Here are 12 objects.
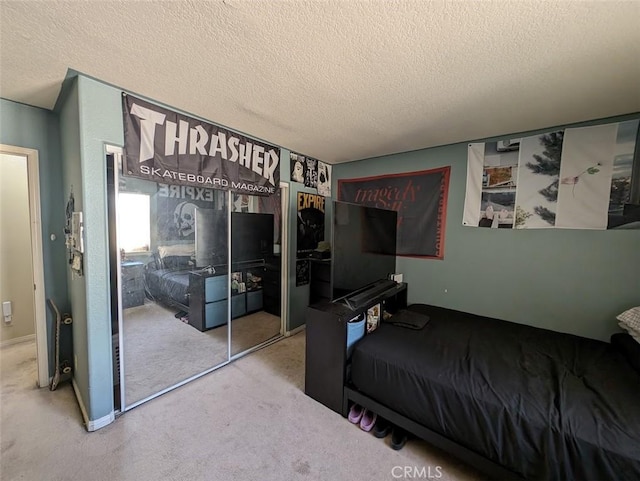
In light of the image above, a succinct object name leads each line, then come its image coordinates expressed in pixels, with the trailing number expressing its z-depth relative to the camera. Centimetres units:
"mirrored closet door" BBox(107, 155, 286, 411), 200
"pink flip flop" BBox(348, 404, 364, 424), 190
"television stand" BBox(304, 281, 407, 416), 194
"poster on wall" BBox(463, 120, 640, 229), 206
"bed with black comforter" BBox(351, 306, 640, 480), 112
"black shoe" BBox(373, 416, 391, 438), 175
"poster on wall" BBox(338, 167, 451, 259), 292
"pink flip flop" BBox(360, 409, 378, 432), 182
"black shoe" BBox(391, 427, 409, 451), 167
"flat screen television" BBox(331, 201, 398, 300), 204
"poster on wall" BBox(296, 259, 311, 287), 342
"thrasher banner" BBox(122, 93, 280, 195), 188
